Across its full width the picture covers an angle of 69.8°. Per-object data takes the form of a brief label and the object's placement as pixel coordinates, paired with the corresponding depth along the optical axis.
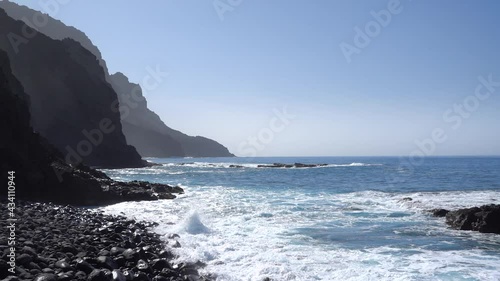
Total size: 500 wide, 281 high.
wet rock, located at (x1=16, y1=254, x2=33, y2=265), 8.38
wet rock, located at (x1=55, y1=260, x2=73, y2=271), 8.58
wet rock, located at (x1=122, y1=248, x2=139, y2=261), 10.30
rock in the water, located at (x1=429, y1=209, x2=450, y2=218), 22.05
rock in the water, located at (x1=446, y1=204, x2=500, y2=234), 17.61
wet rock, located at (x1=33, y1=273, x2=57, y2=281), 7.55
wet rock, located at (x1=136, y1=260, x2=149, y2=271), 9.72
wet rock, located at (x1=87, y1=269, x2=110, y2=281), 8.23
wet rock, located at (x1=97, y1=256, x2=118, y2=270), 9.28
